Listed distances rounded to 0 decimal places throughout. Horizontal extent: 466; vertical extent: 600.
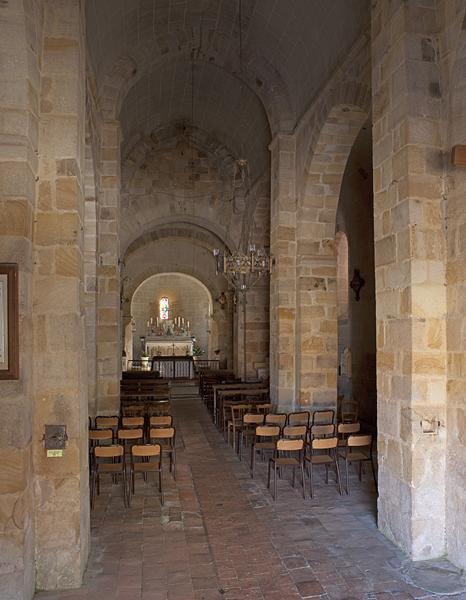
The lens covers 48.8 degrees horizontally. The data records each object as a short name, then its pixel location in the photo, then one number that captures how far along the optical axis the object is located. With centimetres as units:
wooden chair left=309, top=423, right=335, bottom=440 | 721
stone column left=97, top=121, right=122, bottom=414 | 1004
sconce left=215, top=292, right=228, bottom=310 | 2023
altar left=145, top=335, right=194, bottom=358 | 2466
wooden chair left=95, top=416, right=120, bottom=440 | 793
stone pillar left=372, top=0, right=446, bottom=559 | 484
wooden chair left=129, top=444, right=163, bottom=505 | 621
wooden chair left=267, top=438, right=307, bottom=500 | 641
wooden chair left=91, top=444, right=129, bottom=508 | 618
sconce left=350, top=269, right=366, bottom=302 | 1315
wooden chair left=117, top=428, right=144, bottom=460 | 696
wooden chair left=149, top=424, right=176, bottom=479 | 721
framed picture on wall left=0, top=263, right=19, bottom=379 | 383
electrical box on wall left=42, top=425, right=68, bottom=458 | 432
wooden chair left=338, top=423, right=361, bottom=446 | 741
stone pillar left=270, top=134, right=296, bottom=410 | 1020
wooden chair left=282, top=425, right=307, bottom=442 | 730
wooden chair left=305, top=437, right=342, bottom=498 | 652
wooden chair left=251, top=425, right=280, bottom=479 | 738
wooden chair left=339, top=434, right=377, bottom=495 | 671
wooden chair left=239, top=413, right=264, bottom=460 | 833
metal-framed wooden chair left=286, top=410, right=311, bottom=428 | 850
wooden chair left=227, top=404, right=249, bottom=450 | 922
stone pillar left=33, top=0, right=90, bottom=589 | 432
